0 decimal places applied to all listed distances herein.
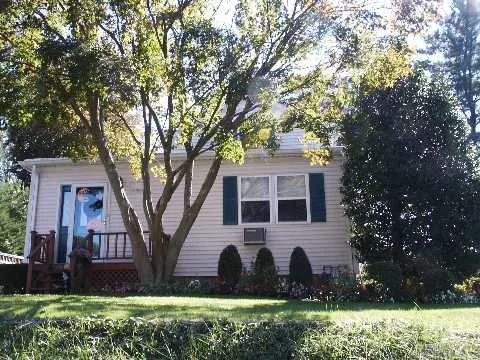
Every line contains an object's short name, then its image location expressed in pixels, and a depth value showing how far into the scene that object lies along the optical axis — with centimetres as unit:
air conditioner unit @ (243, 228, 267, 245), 1338
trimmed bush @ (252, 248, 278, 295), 1149
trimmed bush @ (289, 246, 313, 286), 1215
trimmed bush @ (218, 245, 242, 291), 1226
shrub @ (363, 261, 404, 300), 1000
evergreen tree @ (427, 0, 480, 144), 2462
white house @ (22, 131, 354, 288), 1358
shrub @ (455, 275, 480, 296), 1153
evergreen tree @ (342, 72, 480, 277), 1172
